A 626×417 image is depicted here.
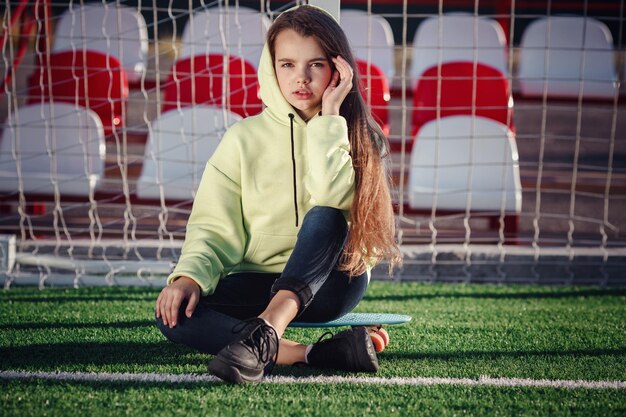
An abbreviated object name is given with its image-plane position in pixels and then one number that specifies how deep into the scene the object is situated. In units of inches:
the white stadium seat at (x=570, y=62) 233.6
